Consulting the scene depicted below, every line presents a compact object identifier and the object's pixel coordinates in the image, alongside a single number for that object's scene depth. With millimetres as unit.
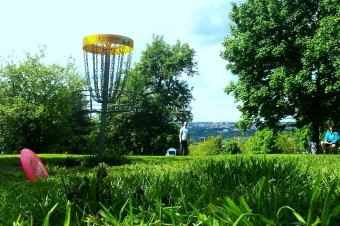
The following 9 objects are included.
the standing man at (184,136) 19225
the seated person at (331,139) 17141
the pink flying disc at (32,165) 4363
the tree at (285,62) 21406
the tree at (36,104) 37656
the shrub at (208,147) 86338
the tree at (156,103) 39062
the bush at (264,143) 62812
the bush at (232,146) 85819
